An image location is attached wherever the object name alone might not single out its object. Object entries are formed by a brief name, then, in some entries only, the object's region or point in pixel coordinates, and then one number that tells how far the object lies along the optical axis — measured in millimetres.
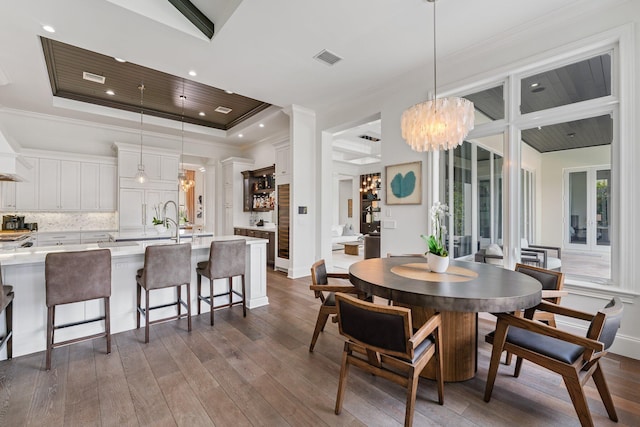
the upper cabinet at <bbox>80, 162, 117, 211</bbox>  6086
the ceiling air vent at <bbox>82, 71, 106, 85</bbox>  4627
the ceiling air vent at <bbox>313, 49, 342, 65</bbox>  3672
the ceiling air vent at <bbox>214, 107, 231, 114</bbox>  6277
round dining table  1725
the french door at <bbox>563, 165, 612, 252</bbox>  2857
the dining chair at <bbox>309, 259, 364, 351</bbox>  2521
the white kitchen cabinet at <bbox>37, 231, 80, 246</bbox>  5457
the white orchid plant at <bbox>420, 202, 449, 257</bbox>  2346
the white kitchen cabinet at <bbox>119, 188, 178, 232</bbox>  6262
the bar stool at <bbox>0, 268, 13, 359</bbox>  2259
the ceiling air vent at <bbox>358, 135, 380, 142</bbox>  8359
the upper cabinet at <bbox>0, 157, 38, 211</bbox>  5320
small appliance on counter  5262
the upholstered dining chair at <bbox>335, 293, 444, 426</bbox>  1541
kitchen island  2572
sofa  9214
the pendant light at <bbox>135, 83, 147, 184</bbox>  5055
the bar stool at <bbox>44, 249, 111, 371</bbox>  2369
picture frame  4129
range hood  3434
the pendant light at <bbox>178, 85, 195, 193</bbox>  7183
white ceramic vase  2338
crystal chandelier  2576
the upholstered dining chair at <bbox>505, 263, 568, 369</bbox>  2197
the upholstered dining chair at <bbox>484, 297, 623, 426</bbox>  1563
